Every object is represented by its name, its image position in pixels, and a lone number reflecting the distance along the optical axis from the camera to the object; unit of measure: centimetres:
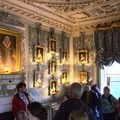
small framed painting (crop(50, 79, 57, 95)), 779
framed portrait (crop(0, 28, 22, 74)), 603
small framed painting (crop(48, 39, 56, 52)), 783
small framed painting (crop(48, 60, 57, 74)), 780
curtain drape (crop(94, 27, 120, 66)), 803
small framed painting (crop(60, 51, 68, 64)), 847
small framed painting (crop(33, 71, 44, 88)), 710
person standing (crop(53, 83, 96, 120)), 265
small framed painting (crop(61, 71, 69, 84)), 844
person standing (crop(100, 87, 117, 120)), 615
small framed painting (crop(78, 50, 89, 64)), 866
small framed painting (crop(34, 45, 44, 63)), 721
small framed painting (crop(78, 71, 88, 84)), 866
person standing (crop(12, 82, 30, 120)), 524
